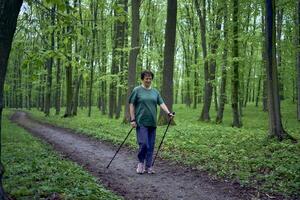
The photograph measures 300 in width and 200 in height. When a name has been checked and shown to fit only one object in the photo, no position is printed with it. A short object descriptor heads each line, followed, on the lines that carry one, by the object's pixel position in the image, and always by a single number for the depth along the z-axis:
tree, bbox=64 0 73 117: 31.20
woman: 8.48
